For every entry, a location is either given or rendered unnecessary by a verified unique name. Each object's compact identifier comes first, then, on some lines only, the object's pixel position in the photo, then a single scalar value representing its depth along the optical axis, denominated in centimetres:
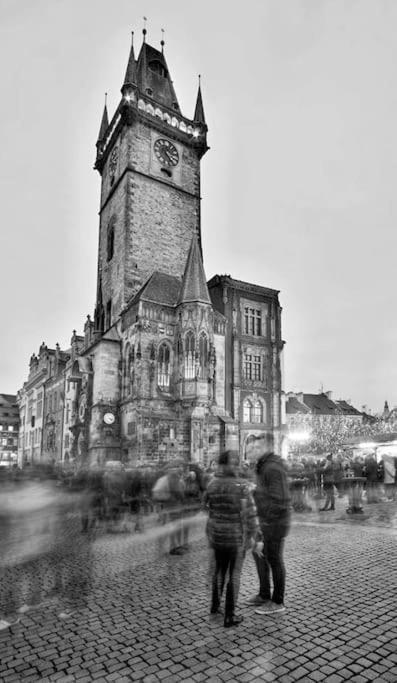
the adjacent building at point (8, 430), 9556
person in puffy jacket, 543
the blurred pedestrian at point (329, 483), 1512
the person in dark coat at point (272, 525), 586
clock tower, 3438
